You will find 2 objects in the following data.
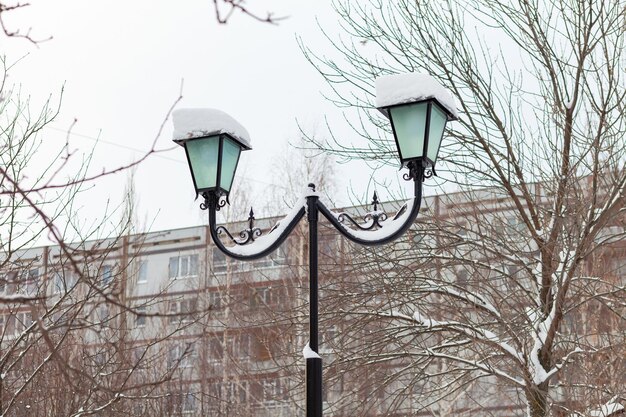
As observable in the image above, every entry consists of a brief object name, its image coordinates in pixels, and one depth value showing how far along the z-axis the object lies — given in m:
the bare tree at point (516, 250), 14.49
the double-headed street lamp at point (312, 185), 8.42
